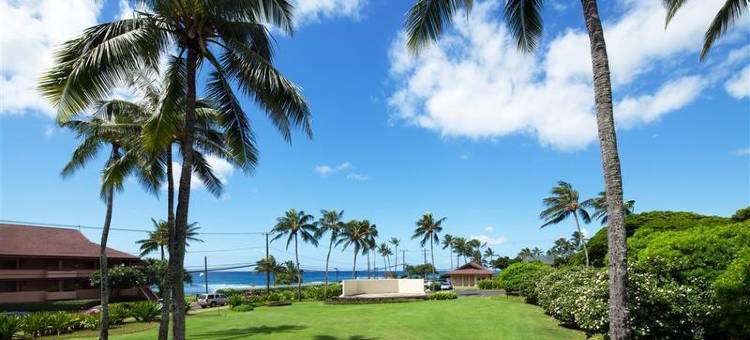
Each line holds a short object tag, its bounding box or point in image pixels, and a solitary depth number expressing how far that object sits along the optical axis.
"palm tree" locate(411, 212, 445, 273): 72.25
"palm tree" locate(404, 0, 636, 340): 7.41
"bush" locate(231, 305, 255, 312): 36.90
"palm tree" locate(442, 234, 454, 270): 115.18
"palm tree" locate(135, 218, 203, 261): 59.34
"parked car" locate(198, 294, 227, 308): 47.86
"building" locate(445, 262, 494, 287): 74.00
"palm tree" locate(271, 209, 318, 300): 57.00
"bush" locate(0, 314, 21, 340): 20.25
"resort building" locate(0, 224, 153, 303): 39.78
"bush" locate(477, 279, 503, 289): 58.39
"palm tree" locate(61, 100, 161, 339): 18.23
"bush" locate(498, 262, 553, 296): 34.25
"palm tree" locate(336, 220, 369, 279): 64.88
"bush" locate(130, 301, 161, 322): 28.45
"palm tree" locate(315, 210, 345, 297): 61.84
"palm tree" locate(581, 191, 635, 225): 52.06
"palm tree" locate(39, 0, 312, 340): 9.23
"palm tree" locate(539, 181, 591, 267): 51.72
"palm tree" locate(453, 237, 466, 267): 114.19
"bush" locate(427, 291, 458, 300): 42.17
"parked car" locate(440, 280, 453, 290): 66.94
